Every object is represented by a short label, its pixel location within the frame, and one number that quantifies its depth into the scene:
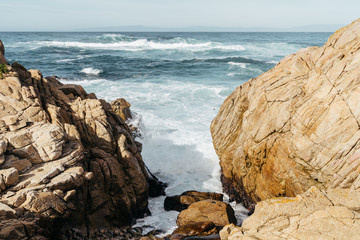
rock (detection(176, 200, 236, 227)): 11.86
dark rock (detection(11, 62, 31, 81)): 13.52
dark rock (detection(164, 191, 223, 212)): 14.03
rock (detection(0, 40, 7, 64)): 13.77
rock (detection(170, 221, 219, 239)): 10.37
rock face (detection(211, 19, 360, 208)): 10.31
